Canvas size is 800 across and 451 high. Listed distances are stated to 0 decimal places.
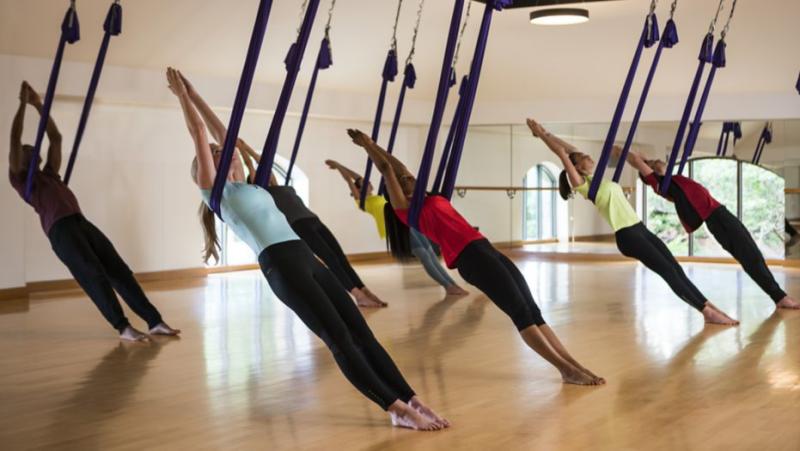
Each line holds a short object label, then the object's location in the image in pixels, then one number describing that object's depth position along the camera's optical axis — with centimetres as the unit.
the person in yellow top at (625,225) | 638
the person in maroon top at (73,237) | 622
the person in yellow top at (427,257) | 878
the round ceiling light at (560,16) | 1068
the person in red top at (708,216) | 738
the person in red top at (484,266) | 461
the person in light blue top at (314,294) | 386
